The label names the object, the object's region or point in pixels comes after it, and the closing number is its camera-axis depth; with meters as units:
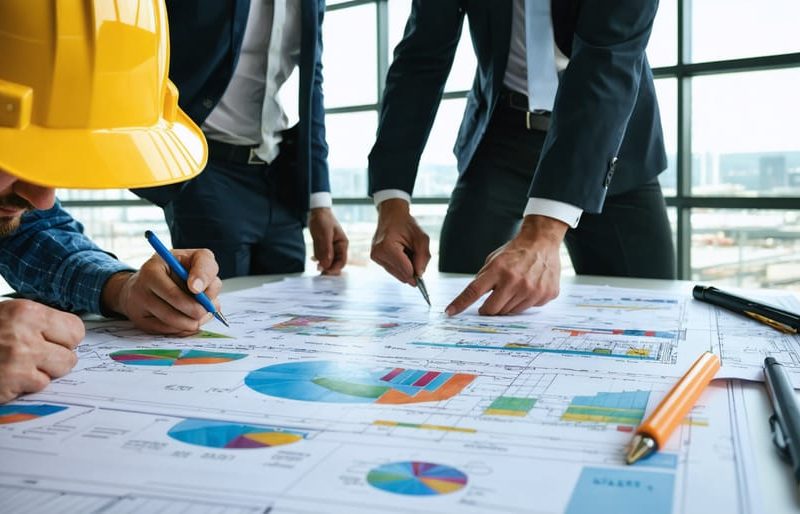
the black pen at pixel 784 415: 0.58
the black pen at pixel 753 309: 1.07
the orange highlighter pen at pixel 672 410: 0.59
